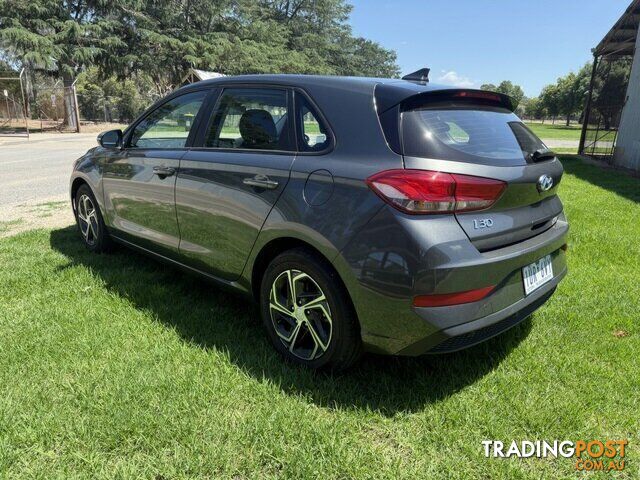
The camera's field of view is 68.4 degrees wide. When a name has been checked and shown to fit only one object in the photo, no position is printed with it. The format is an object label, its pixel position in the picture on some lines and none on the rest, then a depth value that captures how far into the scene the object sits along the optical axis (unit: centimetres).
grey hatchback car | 222
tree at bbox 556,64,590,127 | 6756
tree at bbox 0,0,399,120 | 2600
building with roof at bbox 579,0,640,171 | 1241
